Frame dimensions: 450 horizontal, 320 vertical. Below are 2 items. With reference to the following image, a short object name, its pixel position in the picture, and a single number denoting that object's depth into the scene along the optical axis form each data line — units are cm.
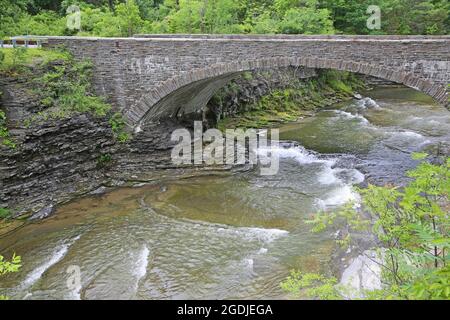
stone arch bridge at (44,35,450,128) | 1634
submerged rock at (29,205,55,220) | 1524
